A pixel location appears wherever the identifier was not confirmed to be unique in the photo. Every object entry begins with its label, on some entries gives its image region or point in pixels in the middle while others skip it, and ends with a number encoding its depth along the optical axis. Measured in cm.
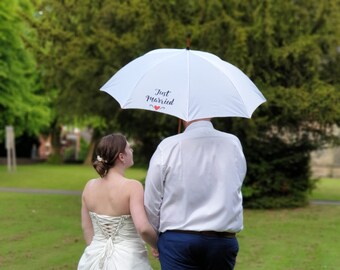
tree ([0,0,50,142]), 2269
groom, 346
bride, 385
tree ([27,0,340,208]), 1355
